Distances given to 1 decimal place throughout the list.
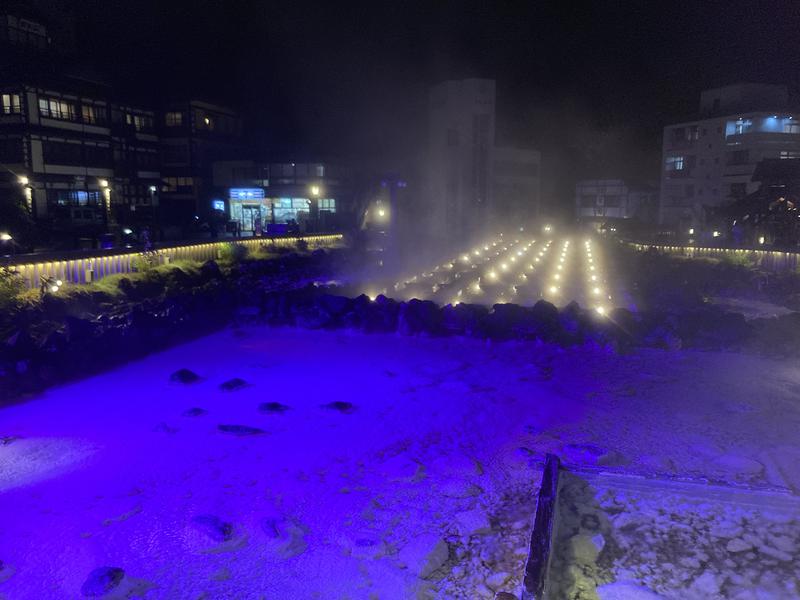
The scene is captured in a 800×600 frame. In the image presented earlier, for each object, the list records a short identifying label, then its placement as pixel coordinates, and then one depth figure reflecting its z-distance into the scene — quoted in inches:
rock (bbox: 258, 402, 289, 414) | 293.1
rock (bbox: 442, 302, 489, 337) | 444.8
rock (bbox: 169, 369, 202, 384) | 344.8
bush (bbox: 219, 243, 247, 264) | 800.6
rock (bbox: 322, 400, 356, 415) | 294.1
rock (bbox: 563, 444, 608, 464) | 232.2
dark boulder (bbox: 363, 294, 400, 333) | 474.0
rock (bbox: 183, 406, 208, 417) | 289.1
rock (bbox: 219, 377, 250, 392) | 329.1
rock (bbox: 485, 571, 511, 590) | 154.7
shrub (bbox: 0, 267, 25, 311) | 442.9
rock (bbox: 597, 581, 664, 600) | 142.1
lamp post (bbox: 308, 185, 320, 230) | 1421.9
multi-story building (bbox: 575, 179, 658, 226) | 1815.9
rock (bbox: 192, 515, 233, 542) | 178.9
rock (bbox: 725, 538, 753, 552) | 156.3
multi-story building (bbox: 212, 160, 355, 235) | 1428.4
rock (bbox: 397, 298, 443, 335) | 458.0
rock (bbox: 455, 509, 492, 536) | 181.0
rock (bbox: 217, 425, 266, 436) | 264.1
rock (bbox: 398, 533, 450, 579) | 163.2
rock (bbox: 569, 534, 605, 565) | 154.9
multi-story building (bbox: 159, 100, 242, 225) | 1473.9
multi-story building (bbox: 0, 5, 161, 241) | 993.5
